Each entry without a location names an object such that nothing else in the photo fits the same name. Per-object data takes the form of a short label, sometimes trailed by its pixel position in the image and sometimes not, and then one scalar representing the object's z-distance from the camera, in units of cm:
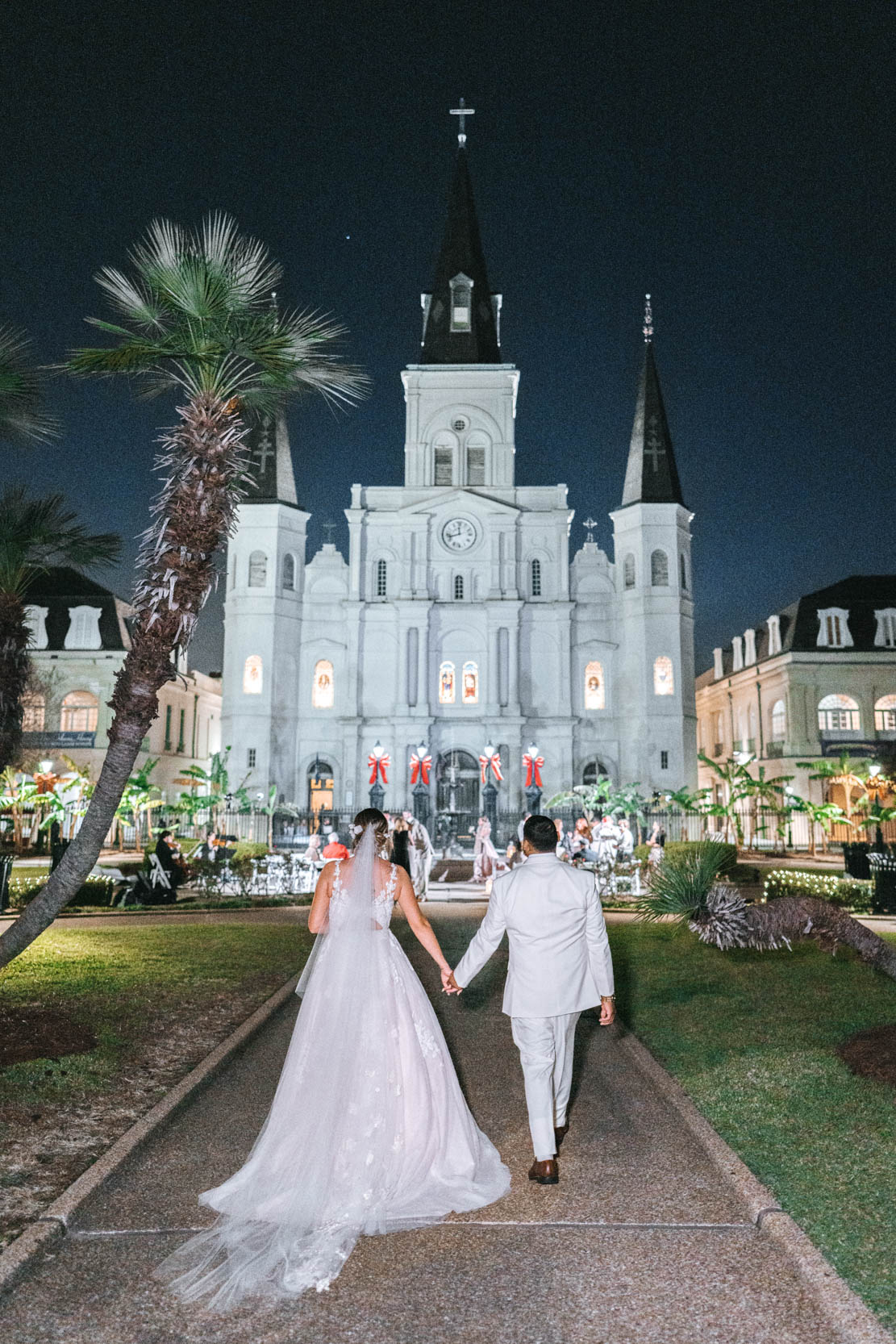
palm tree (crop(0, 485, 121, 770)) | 1166
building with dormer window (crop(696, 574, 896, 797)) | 4656
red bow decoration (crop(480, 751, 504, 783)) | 4039
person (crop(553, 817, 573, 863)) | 2127
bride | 441
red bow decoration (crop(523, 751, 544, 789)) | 4341
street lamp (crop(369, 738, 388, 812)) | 4169
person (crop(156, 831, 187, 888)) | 2109
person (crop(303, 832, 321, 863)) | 2353
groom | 537
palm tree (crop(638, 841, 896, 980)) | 856
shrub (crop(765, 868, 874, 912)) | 1845
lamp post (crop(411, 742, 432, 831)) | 3966
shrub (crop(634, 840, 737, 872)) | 2194
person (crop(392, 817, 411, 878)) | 1542
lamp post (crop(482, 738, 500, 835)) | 3850
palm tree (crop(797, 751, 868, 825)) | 3928
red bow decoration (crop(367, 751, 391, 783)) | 4234
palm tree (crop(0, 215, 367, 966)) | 899
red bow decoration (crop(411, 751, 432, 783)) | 4278
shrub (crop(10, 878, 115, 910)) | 1993
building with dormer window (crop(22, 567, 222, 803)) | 4697
